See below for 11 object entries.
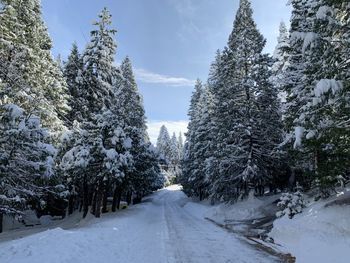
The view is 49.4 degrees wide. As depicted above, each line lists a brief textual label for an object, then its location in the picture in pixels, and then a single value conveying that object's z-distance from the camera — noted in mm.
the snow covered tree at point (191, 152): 50500
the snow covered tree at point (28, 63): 19297
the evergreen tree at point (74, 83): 29453
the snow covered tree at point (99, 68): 29105
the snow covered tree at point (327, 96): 11922
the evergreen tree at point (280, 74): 22744
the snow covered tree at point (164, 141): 126500
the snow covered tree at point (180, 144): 140850
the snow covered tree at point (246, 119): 28844
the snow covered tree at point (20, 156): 15461
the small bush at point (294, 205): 17570
